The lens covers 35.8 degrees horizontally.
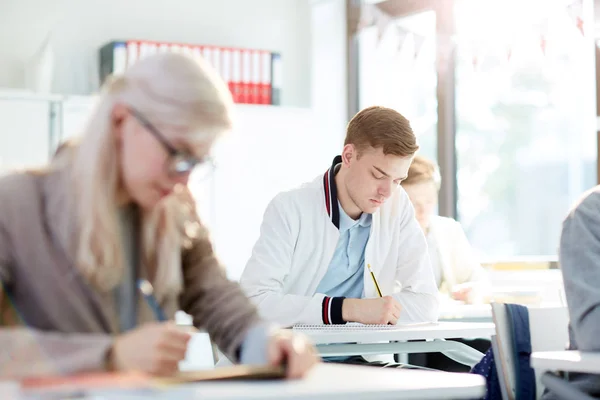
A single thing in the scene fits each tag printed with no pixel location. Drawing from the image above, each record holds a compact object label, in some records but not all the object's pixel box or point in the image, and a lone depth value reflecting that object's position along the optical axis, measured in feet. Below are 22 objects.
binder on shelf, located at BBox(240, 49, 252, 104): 18.42
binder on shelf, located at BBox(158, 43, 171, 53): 17.57
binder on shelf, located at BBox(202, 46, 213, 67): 18.17
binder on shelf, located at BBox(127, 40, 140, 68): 17.29
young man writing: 9.20
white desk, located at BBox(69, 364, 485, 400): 3.93
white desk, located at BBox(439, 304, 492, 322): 11.61
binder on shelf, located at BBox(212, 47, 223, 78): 18.21
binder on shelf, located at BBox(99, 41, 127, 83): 17.19
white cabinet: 15.99
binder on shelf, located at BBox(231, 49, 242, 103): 18.31
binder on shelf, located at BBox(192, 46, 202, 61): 18.16
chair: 7.75
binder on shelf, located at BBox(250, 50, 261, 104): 18.53
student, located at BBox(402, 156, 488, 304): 13.06
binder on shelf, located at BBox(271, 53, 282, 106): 18.67
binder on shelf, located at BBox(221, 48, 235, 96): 18.26
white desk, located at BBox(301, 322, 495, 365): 7.97
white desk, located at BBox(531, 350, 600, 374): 5.94
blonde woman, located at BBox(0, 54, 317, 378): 4.54
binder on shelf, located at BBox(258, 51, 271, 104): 18.60
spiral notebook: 8.41
